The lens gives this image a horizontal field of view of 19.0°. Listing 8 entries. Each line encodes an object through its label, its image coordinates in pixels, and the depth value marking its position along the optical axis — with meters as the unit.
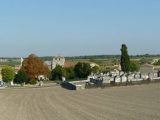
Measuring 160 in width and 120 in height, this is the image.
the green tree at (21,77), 79.50
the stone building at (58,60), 135.71
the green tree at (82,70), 85.25
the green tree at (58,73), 88.31
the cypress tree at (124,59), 72.62
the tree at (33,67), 82.81
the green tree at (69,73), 87.50
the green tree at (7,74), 99.32
